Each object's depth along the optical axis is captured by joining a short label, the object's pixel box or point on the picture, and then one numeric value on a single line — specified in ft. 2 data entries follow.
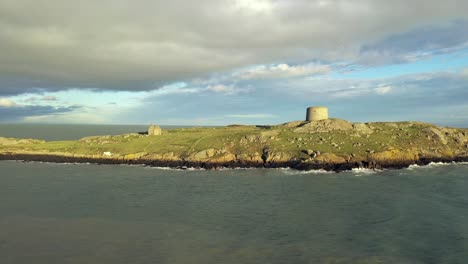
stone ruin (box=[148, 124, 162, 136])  448.37
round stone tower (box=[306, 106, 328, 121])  424.46
